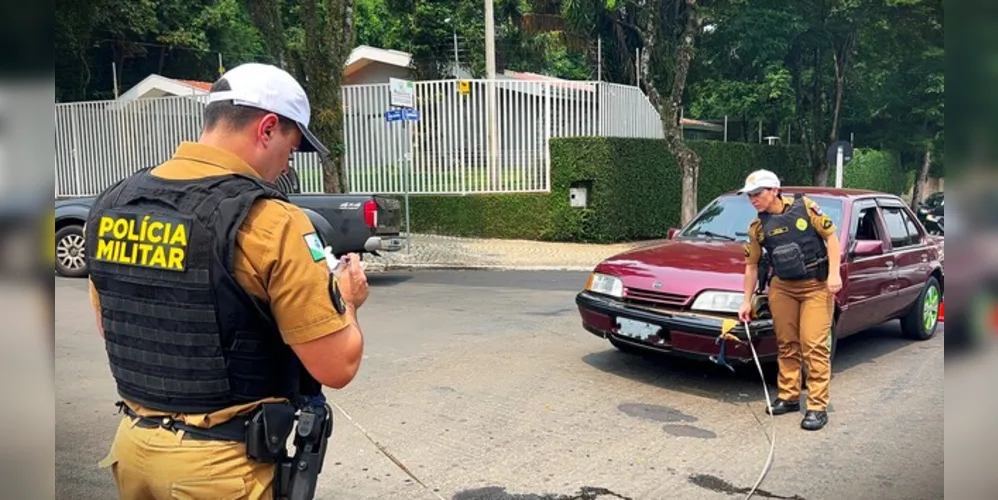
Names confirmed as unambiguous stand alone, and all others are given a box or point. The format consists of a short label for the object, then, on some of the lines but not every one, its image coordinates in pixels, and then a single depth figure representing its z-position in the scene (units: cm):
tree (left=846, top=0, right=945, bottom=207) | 2181
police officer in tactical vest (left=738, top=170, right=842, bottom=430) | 514
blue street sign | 1538
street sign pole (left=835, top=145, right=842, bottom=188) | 1734
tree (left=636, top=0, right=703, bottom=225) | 1750
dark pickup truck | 1087
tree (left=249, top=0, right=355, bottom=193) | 1530
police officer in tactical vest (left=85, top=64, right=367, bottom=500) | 189
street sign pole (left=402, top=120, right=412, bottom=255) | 1566
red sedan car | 558
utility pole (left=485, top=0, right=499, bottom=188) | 1805
